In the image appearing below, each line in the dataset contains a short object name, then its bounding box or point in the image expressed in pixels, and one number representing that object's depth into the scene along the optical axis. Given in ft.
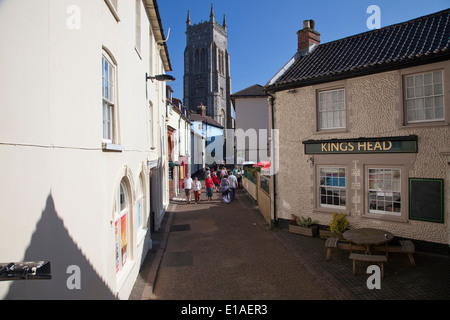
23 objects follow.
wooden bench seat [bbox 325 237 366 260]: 26.84
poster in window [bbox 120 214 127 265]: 21.21
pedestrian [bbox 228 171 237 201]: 62.23
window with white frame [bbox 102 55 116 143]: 17.43
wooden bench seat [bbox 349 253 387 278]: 23.26
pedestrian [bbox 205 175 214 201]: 64.49
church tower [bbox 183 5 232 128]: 228.84
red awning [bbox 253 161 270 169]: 67.10
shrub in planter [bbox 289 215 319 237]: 35.56
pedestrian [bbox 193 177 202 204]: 59.63
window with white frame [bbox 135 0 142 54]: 28.94
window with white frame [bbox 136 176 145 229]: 27.99
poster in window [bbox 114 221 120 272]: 19.58
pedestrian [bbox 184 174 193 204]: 60.70
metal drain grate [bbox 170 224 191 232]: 40.92
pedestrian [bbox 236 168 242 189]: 83.61
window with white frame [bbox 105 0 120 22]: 17.76
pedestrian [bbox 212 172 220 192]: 76.59
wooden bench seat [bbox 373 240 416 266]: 24.97
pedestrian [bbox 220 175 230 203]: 60.44
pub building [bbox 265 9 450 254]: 27.73
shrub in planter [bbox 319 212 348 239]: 32.96
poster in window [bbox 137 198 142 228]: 28.55
